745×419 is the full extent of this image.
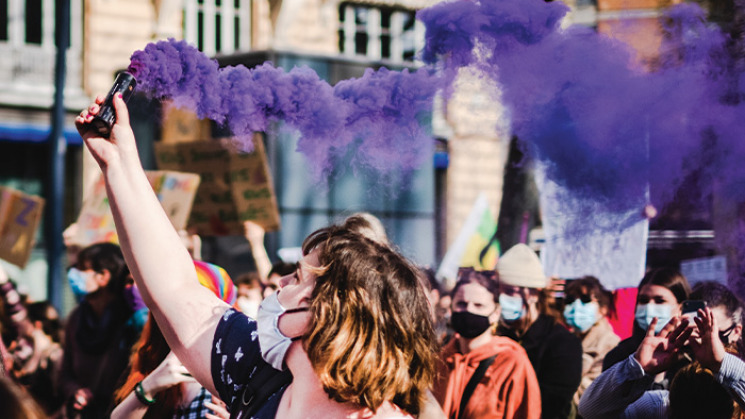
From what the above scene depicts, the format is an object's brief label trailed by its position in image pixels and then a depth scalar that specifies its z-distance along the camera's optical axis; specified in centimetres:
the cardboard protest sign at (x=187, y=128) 836
